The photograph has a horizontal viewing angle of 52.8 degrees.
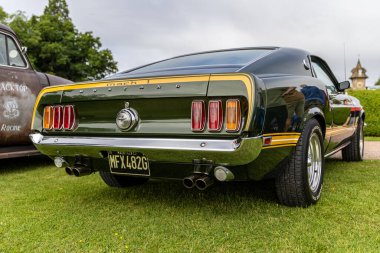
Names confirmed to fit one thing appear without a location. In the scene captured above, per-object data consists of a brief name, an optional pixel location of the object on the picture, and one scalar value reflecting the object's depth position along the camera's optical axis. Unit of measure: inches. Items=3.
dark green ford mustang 91.8
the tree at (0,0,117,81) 947.3
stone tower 3318.4
